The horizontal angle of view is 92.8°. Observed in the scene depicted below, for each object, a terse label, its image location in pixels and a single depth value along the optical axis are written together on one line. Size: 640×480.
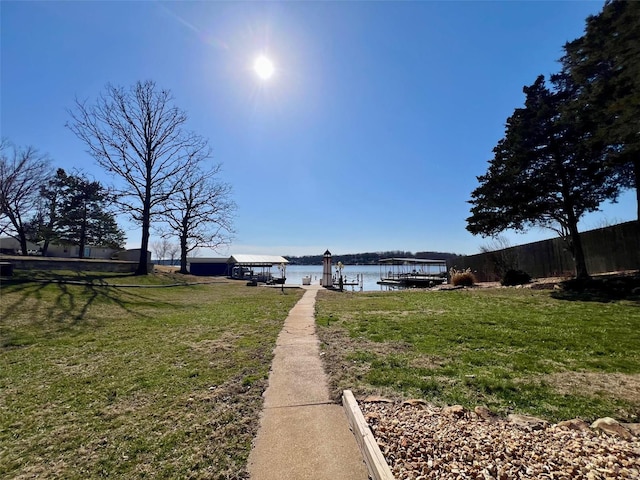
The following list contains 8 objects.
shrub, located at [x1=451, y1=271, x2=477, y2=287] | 16.86
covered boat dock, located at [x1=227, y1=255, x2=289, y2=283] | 33.28
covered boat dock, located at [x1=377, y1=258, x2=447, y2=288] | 29.07
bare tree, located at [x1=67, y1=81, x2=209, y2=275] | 19.22
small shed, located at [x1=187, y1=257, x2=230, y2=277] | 39.37
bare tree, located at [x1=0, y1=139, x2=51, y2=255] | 25.67
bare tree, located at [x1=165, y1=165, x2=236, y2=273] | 27.09
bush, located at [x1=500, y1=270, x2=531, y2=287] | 13.85
